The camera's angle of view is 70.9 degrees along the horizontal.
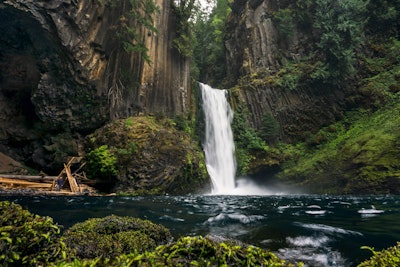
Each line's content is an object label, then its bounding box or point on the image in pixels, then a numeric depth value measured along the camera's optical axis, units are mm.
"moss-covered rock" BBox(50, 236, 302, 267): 1848
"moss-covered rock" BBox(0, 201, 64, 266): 1995
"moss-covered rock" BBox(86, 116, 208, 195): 16219
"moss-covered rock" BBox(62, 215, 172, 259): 3596
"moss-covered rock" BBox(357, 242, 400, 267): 2082
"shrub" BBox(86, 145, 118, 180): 16016
